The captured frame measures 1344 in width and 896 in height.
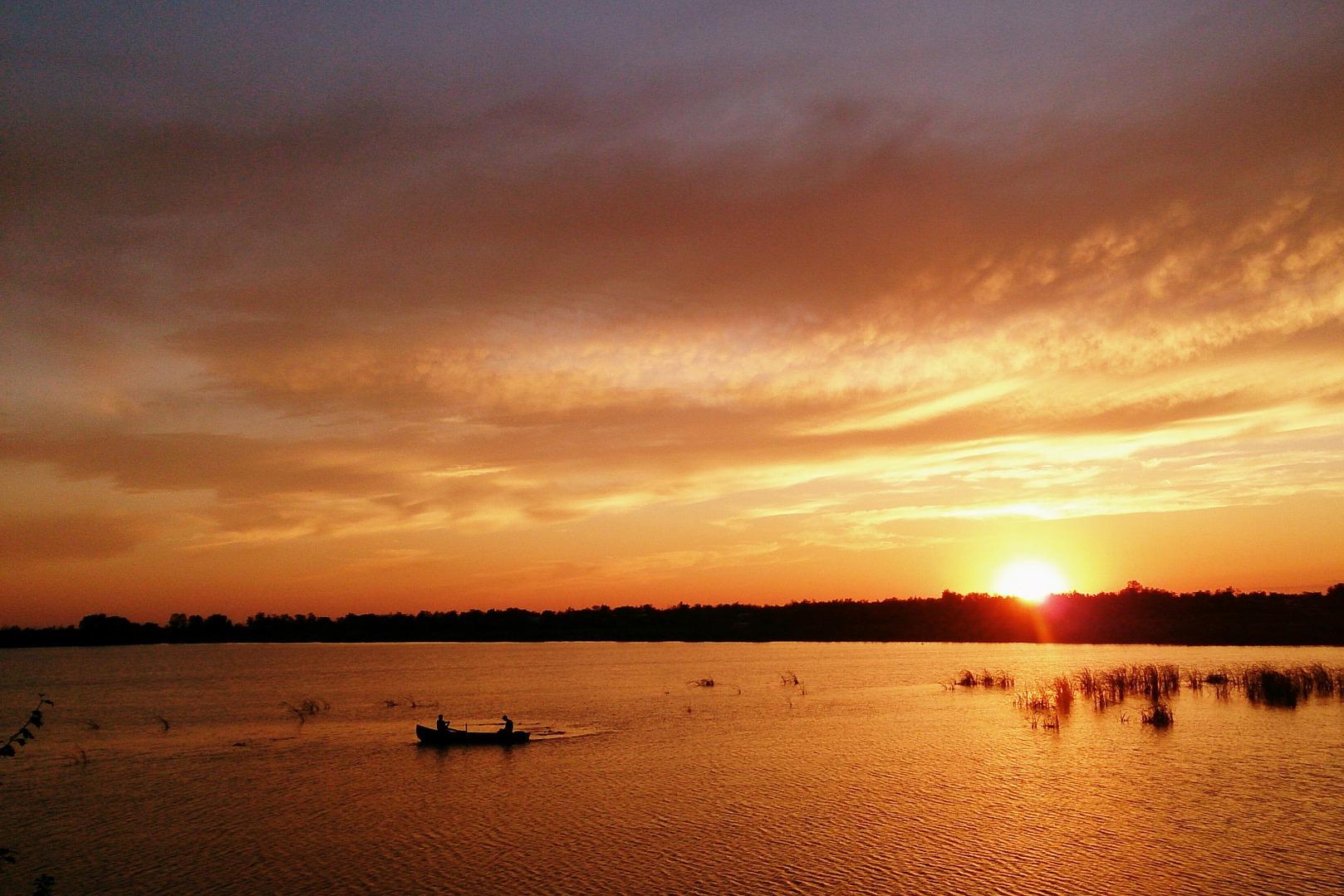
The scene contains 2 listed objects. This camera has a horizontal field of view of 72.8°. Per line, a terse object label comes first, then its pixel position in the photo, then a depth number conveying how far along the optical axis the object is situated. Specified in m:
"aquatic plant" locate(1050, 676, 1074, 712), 49.34
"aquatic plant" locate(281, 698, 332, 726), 57.22
